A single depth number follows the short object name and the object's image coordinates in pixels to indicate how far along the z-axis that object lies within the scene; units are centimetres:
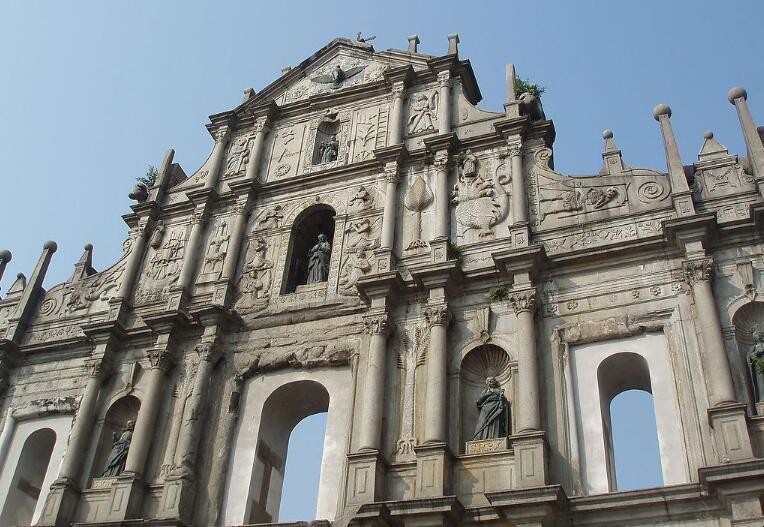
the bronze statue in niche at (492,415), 1163
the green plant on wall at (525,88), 1759
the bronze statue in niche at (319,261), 1509
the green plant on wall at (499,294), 1298
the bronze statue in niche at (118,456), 1360
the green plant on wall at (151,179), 1913
